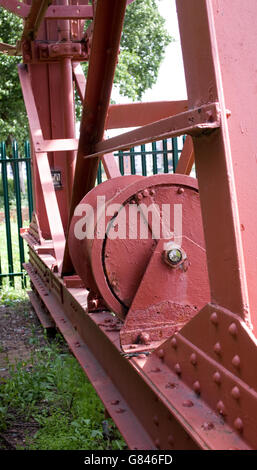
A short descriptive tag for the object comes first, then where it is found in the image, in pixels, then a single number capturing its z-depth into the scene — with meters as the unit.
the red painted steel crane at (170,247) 1.55
